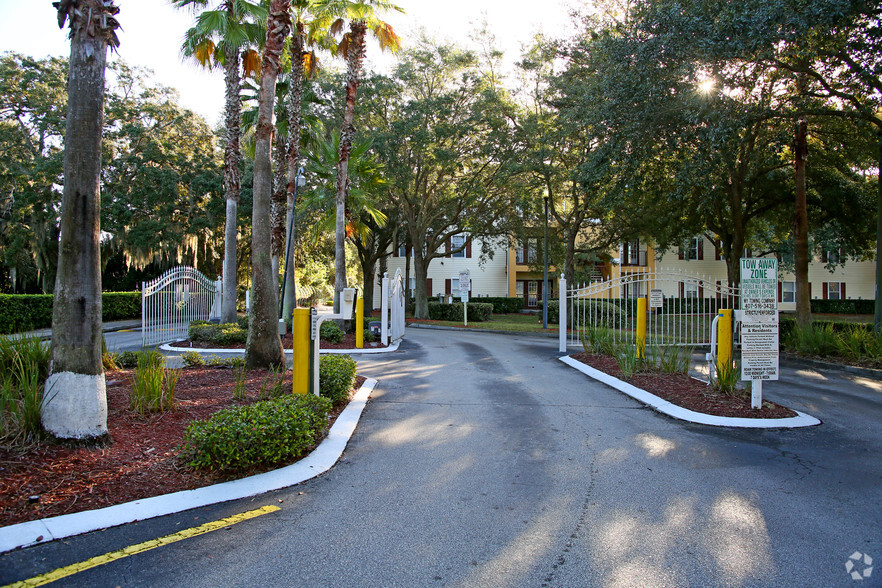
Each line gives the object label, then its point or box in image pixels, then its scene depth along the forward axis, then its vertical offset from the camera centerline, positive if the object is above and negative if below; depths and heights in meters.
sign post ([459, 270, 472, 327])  24.44 +0.57
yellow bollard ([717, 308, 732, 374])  7.93 -0.68
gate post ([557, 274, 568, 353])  13.94 -0.54
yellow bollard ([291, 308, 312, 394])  6.32 -0.63
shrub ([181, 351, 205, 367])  9.54 -1.13
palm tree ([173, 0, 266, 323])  13.41 +6.72
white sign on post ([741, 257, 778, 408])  7.14 -0.39
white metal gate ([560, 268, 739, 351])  12.98 +0.16
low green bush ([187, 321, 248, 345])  14.45 -1.03
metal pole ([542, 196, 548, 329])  22.80 -0.35
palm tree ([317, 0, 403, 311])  16.50 +7.17
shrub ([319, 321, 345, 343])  15.65 -1.10
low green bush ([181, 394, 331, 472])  4.54 -1.23
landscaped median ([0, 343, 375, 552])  3.78 -1.41
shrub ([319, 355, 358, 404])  7.18 -1.13
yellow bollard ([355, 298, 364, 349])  14.99 -0.83
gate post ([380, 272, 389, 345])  15.61 -0.56
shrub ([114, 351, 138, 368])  9.19 -1.11
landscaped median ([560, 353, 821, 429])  6.78 -1.53
